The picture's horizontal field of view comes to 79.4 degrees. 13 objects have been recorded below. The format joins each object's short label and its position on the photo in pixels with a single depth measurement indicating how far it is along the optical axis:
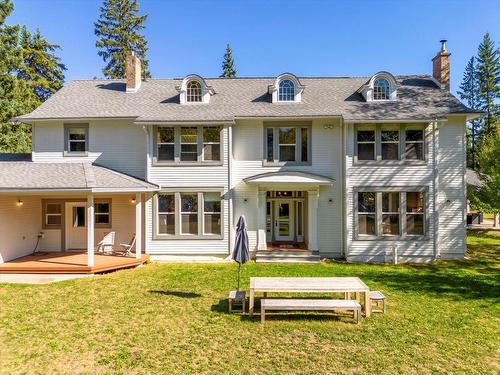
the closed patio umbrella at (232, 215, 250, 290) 8.35
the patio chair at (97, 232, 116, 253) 14.02
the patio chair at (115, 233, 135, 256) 13.66
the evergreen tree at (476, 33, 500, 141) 46.56
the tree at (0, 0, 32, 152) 22.86
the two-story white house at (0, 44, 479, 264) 13.97
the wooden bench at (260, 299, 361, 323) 7.09
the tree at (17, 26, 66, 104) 34.69
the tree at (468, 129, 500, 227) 18.12
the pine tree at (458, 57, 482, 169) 50.56
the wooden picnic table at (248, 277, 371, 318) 7.38
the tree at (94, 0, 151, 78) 35.91
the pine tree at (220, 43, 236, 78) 46.28
